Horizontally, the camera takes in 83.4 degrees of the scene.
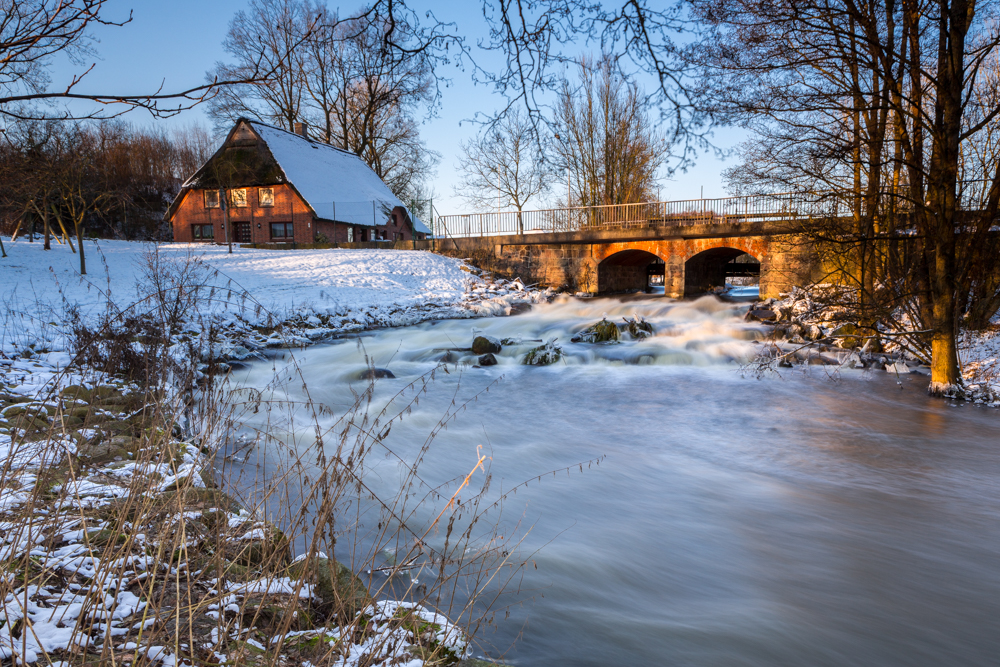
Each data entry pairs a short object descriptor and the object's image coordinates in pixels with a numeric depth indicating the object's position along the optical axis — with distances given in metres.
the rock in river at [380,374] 9.91
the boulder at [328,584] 2.33
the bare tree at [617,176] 23.12
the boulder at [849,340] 11.42
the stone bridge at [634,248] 18.52
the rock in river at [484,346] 12.63
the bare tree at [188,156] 49.47
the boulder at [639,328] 14.81
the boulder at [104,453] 3.52
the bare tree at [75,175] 14.44
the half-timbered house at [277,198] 30.53
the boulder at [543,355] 12.10
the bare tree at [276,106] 33.47
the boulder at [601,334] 14.41
